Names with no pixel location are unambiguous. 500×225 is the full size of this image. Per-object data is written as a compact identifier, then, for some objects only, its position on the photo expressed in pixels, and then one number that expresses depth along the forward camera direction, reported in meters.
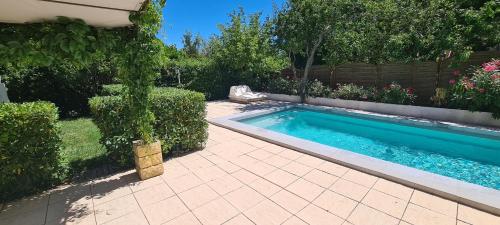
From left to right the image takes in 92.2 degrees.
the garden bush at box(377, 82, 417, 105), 9.70
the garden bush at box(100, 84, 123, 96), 7.05
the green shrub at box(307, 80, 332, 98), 12.45
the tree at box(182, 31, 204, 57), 33.50
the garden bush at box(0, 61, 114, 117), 9.46
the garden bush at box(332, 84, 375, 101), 10.95
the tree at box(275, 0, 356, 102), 11.18
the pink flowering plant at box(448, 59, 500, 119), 7.32
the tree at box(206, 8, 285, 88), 13.66
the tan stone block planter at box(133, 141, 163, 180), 4.43
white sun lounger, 13.09
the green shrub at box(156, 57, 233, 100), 14.03
